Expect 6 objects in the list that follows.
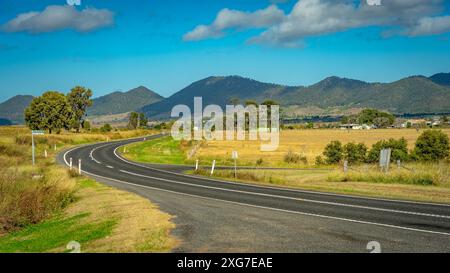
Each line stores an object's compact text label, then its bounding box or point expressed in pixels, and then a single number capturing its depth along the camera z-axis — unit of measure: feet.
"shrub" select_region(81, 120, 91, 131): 463.83
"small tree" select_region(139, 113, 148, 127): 631.03
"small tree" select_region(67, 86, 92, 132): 410.93
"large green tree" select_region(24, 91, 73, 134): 338.34
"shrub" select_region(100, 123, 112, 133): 447.88
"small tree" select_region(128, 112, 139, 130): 598.75
